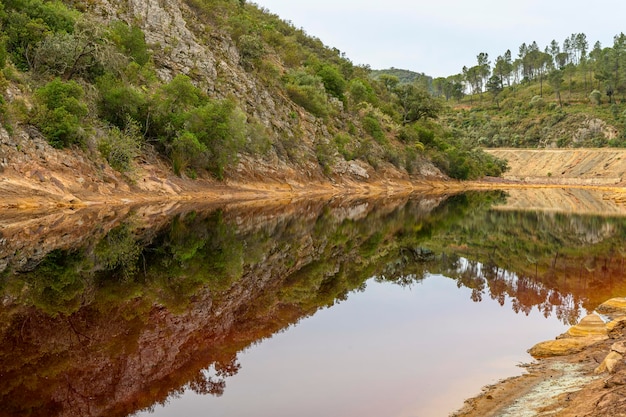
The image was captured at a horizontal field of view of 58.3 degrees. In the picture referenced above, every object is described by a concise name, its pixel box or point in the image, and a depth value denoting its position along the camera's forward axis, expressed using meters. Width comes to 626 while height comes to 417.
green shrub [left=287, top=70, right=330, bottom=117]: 82.00
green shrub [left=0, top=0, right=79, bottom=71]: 46.19
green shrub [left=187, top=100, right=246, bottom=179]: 54.53
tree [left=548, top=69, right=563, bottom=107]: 173.00
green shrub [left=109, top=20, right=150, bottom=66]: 58.16
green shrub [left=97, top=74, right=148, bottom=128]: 49.56
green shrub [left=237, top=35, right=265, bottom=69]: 75.81
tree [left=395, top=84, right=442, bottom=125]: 113.44
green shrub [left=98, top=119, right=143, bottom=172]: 45.00
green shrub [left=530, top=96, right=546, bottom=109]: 173.00
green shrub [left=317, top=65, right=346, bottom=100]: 94.25
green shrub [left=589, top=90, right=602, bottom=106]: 159.39
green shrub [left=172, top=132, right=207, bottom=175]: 51.53
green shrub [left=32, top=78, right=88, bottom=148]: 40.56
